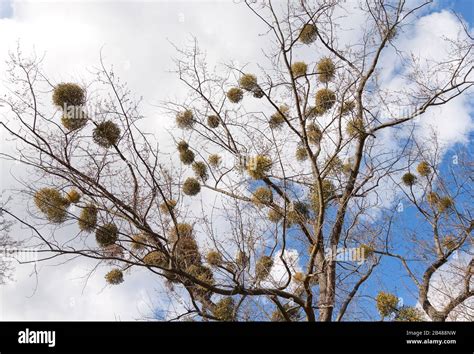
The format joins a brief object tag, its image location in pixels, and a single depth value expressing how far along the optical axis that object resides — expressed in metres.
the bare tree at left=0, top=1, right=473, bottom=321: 5.00
